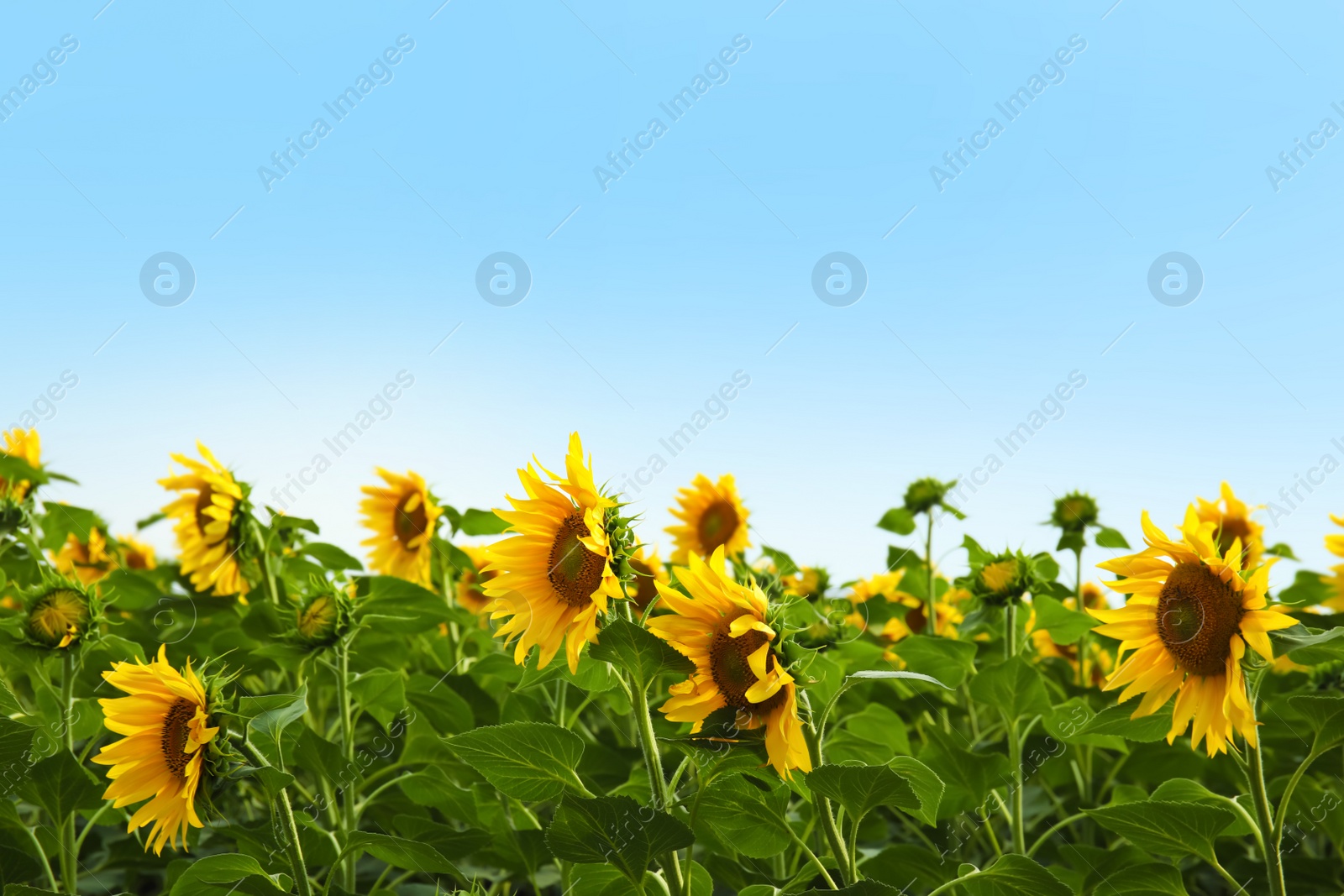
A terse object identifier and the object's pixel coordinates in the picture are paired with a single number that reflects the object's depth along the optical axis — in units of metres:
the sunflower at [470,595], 4.30
